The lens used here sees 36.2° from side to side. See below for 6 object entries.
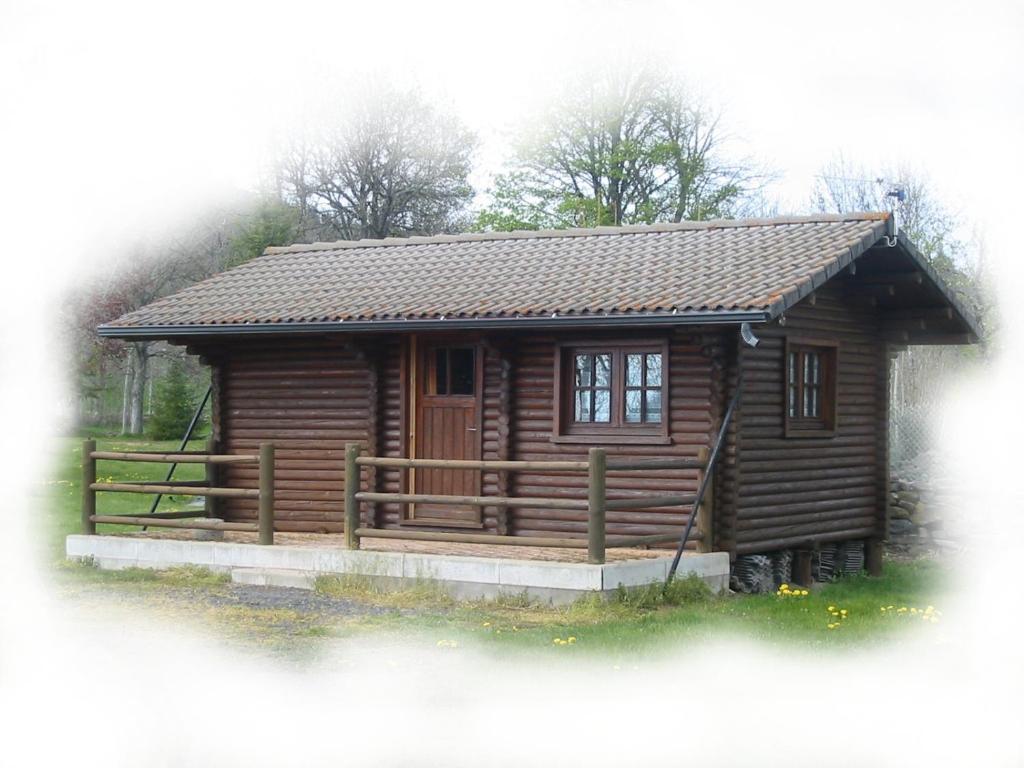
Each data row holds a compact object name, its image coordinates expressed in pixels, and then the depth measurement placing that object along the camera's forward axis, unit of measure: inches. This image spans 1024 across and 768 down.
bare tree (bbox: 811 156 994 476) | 919.0
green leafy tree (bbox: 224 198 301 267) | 1448.1
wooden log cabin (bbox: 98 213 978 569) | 596.7
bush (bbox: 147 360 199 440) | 1407.5
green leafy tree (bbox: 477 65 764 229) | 1494.8
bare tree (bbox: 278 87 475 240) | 1626.5
